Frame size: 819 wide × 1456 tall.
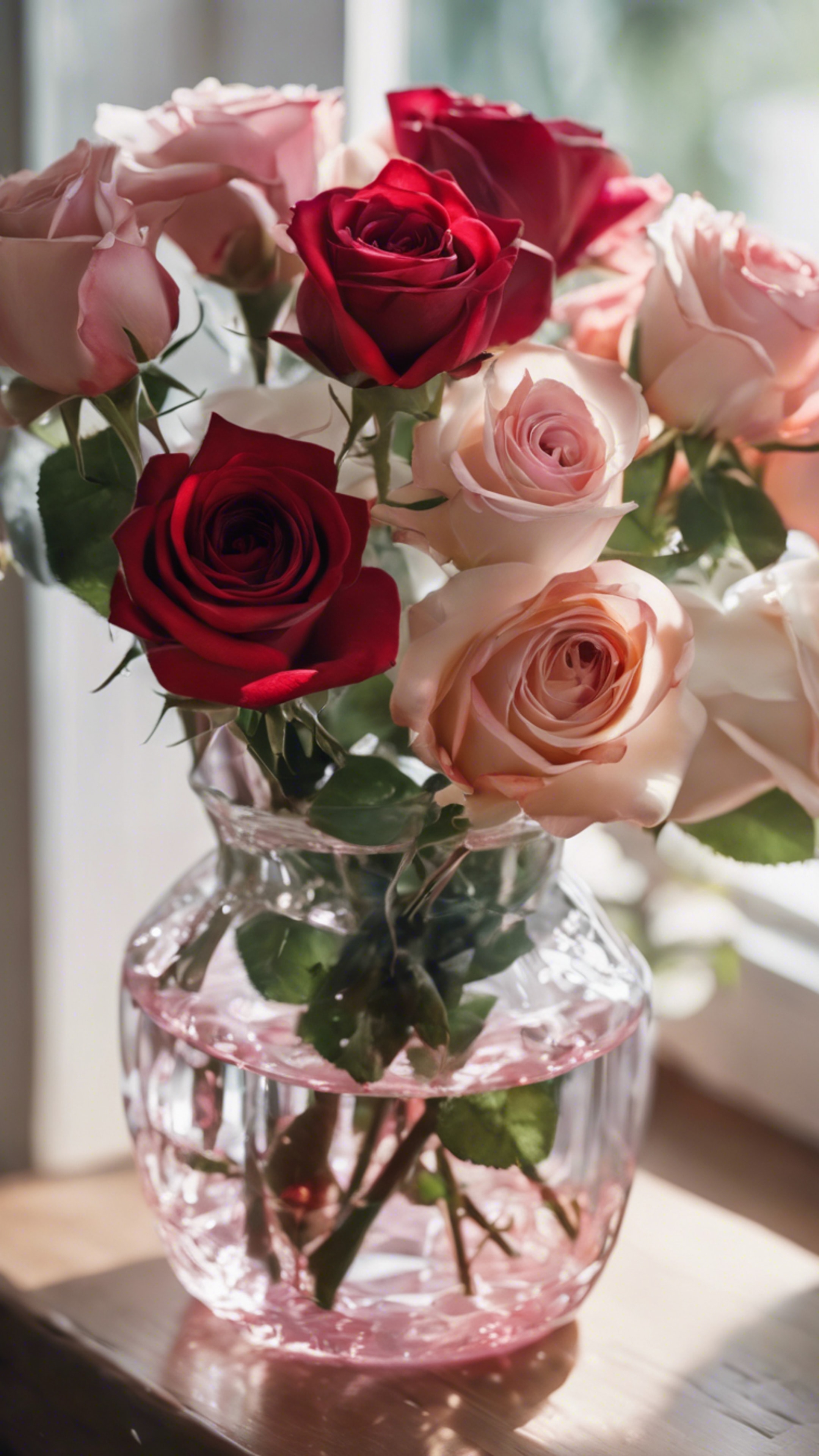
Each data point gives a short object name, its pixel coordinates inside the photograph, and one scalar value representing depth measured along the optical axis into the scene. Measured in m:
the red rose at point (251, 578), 0.82
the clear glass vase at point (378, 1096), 0.94
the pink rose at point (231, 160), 0.92
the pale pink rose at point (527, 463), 0.84
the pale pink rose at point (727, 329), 0.90
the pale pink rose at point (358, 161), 0.96
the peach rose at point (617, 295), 0.96
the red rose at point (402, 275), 0.84
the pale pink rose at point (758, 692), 0.90
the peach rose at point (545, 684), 0.84
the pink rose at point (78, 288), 0.86
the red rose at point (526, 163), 0.92
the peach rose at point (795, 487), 0.93
